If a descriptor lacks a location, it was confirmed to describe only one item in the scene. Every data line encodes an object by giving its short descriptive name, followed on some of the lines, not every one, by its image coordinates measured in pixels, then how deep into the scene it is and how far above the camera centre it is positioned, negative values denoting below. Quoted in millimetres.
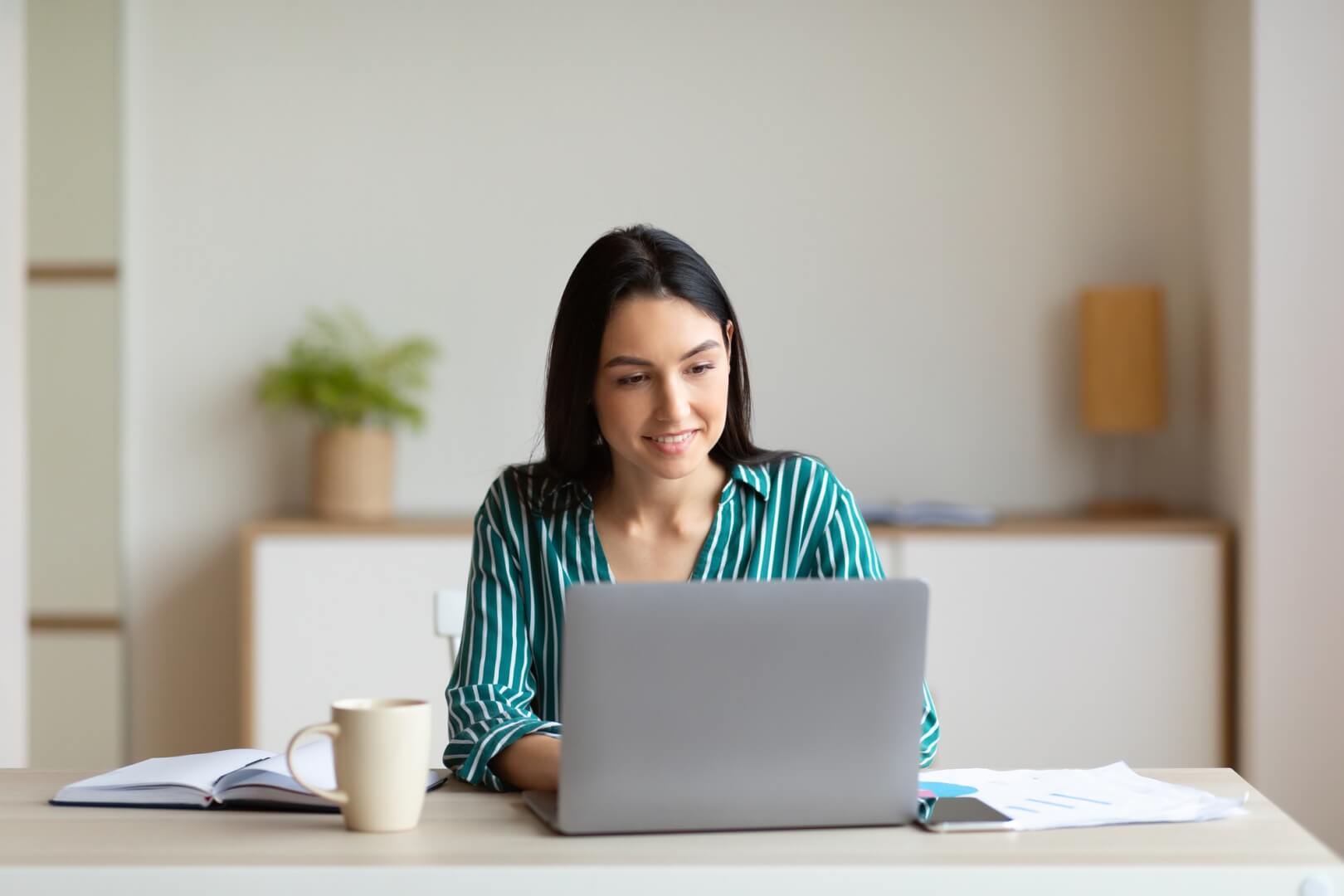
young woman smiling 3186 -70
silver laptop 2672 -214
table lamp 5247 +183
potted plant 5325 +67
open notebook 2836 -328
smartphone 2722 -325
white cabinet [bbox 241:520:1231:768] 4929 -465
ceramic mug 2709 -272
